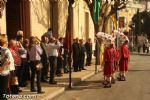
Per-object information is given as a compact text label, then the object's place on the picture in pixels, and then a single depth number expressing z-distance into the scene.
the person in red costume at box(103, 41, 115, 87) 18.72
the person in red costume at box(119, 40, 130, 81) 20.81
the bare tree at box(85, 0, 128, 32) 30.74
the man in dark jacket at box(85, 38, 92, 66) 29.17
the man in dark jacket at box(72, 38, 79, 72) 25.39
